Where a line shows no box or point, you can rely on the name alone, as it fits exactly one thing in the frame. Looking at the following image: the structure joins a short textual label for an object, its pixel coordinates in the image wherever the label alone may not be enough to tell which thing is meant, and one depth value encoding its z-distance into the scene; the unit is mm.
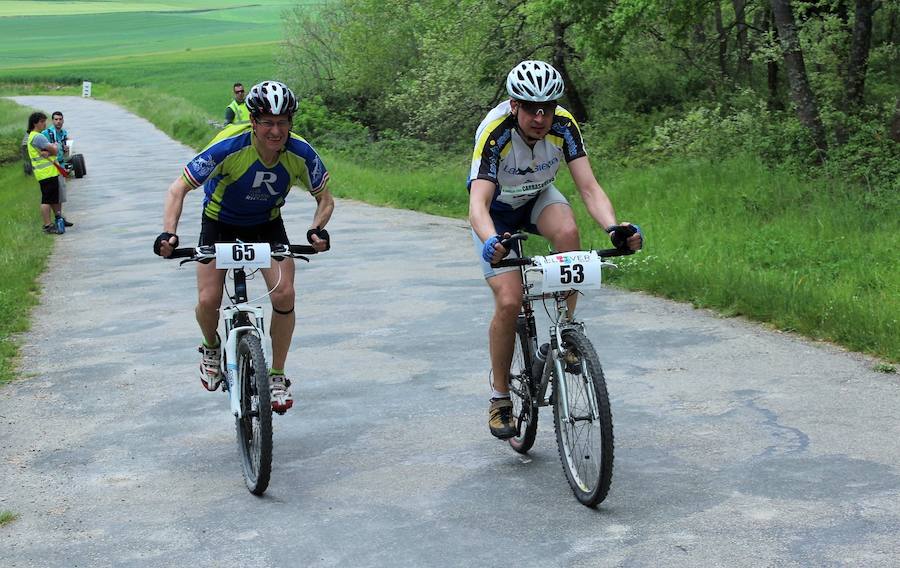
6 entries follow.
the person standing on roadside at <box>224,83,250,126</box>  24984
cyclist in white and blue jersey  5781
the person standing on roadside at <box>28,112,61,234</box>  18484
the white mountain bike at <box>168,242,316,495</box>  5902
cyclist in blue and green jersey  6215
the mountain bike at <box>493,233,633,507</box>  5219
